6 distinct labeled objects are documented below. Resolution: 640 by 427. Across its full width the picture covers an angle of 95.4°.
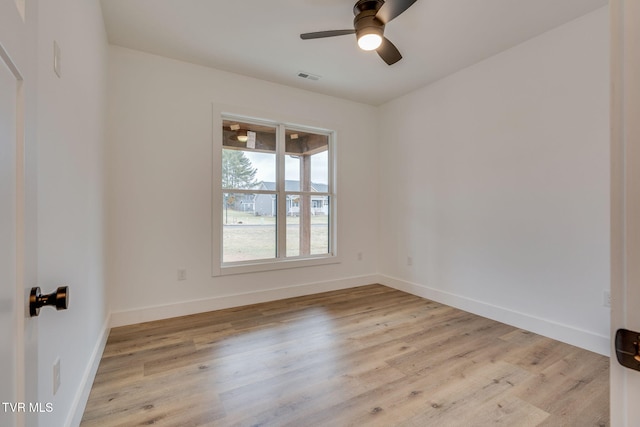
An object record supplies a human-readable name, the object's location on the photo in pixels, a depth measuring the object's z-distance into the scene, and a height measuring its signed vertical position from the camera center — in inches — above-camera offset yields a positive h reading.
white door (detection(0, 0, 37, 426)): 22.5 -0.5
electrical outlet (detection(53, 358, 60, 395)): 47.3 -26.5
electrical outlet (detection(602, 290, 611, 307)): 89.7 -26.3
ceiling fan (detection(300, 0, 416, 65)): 77.8 +55.1
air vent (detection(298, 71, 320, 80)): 132.9 +64.7
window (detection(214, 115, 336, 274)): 136.9 +9.5
